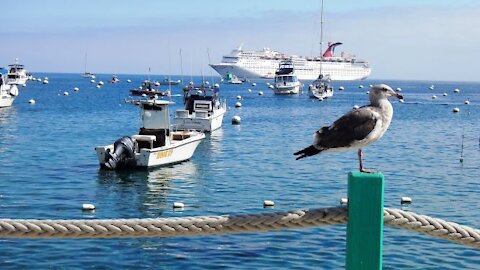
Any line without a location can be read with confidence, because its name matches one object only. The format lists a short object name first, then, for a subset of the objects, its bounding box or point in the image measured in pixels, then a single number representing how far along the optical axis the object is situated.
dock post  2.90
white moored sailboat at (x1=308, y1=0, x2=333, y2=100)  102.81
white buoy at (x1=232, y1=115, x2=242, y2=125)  58.66
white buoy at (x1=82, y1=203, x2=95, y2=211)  20.75
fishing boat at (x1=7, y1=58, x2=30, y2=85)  117.69
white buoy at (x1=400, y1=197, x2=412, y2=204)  22.96
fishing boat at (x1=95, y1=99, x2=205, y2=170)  28.84
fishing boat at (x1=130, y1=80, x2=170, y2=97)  33.00
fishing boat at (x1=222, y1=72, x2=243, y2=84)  180.70
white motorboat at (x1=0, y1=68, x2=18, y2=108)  70.75
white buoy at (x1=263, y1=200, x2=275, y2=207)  21.72
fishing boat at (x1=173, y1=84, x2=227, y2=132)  45.33
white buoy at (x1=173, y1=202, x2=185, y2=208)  21.62
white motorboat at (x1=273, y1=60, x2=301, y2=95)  112.38
